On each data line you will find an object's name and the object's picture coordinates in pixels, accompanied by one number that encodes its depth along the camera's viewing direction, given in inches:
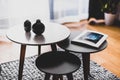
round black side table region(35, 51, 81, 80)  56.2
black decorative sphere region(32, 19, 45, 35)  66.1
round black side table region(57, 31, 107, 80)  64.2
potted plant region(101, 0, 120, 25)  131.0
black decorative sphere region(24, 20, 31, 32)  68.6
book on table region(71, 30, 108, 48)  67.7
